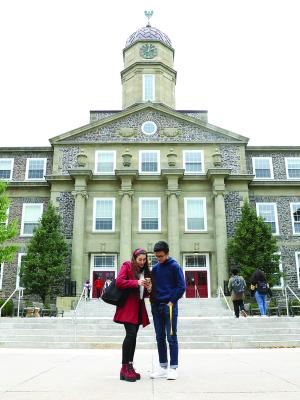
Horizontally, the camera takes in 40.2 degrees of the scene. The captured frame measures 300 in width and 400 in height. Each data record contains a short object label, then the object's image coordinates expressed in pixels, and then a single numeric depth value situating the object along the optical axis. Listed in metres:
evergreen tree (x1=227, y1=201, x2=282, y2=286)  24.55
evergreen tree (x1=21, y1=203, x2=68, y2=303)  24.61
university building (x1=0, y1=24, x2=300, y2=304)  27.33
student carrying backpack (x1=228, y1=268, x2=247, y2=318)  15.85
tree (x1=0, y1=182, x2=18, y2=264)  22.97
